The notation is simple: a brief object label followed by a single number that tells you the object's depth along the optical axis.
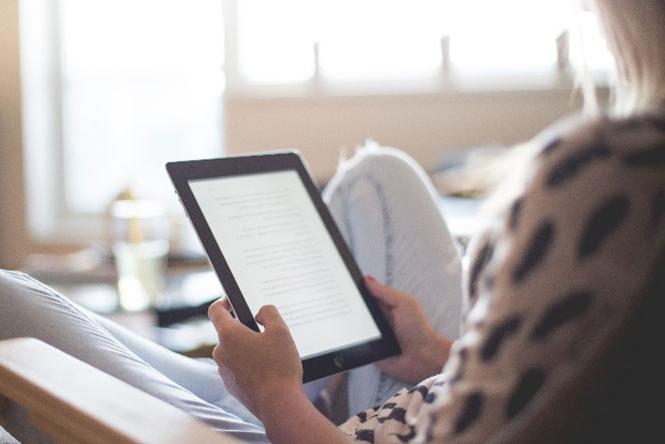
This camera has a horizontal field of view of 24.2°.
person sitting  1.15
